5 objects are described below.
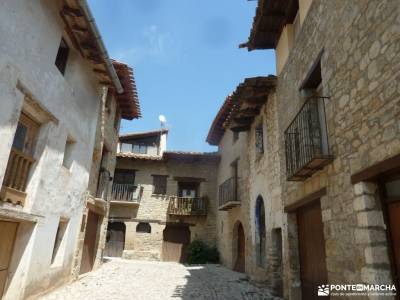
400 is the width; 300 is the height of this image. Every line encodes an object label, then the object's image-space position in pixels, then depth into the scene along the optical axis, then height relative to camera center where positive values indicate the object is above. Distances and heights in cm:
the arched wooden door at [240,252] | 1246 -46
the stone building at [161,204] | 1673 +192
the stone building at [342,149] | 353 +135
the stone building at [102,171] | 970 +230
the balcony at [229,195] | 1320 +210
